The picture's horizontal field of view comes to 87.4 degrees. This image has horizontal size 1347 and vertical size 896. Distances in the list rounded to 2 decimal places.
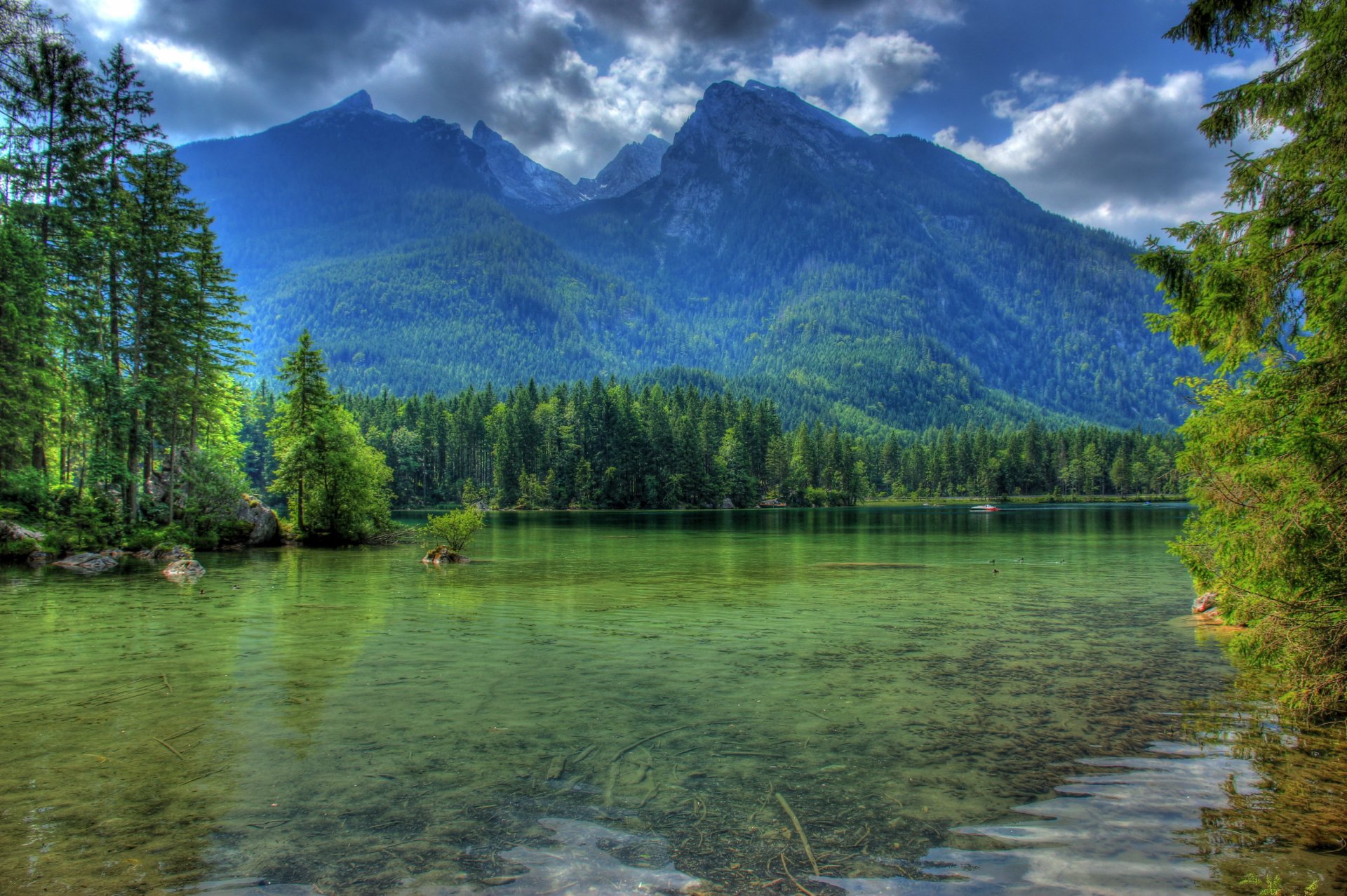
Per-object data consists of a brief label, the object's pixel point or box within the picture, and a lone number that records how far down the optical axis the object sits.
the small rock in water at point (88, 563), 30.59
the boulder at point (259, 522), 45.50
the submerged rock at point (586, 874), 5.90
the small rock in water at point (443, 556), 37.25
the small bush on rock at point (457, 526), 39.72
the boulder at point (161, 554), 33.28
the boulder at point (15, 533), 32.12
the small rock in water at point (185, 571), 28.48
